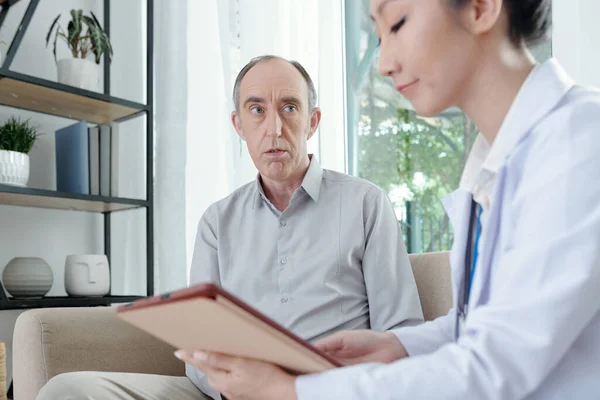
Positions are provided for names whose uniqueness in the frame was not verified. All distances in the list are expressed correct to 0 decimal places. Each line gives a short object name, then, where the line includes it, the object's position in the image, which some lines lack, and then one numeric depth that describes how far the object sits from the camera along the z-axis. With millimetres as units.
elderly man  1640
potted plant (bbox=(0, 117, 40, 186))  2334
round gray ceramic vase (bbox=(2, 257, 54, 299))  2438
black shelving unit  2391
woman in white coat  610
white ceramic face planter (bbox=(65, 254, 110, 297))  2561
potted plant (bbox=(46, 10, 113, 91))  2578
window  2568
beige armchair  1554
